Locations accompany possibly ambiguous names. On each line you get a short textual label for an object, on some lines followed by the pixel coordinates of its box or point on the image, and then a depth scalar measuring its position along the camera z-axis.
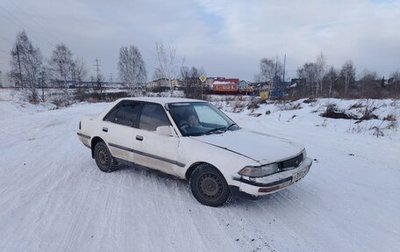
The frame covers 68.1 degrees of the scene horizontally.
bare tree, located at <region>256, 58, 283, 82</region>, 87.38
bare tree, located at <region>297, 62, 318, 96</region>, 59.72
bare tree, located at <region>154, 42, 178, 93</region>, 26.74
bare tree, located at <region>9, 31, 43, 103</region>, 43.99
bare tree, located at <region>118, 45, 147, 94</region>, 54.66
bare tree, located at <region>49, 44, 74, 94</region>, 48.62
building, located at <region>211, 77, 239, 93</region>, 60.53
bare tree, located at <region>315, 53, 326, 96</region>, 63.44
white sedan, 4.00
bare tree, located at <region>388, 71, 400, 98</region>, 35.02
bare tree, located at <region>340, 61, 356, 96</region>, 64.75
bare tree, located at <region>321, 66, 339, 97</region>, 62.21
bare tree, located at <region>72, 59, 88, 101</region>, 47.28
